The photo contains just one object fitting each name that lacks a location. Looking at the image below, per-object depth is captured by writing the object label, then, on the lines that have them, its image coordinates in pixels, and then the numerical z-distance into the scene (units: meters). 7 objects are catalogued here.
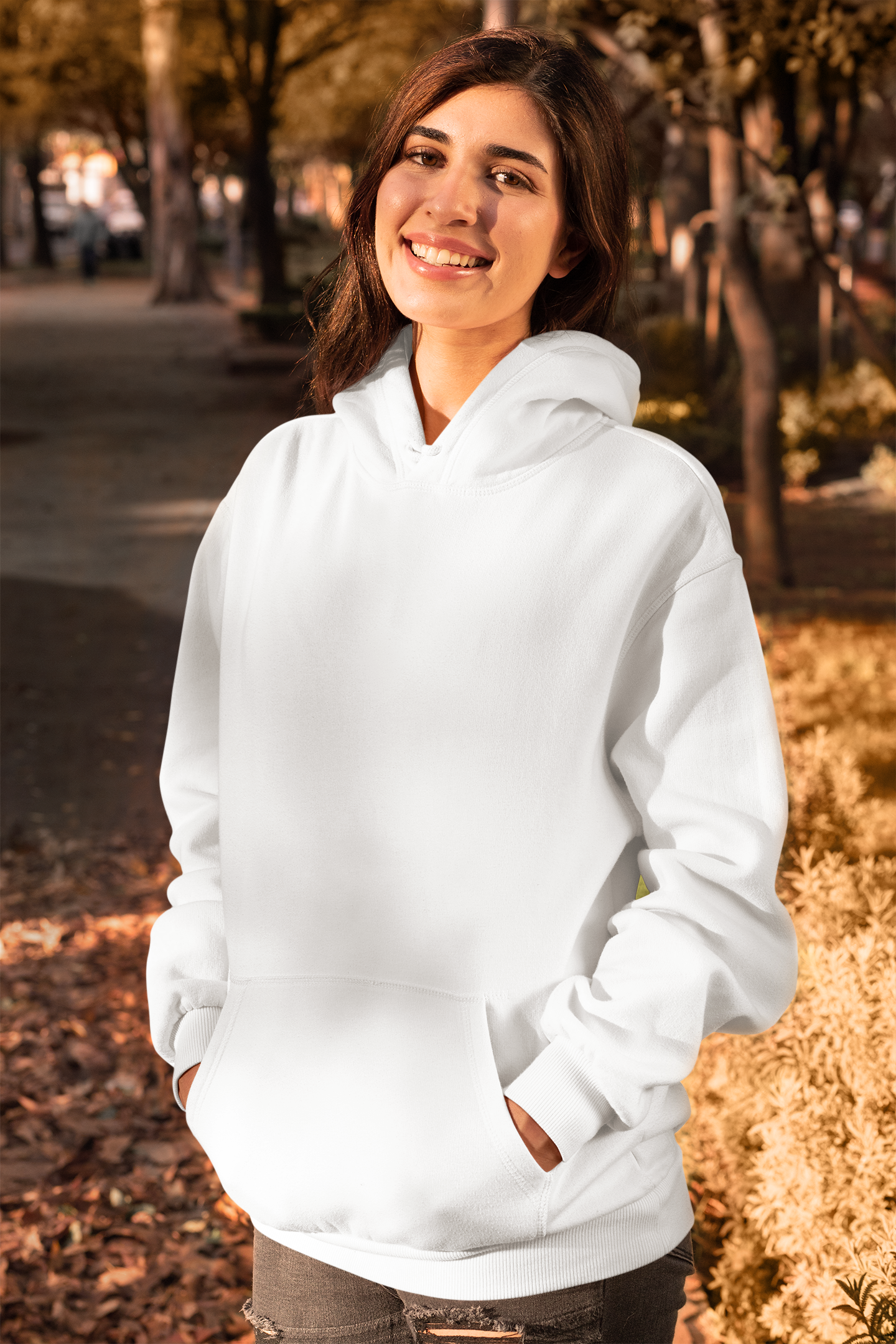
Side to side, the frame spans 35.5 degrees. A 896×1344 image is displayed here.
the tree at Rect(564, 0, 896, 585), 6.92
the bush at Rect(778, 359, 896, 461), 13.48
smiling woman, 1.42
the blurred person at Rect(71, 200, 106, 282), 37.09
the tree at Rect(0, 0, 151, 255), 30.78
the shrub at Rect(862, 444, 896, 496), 11.70
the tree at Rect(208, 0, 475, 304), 24.91
